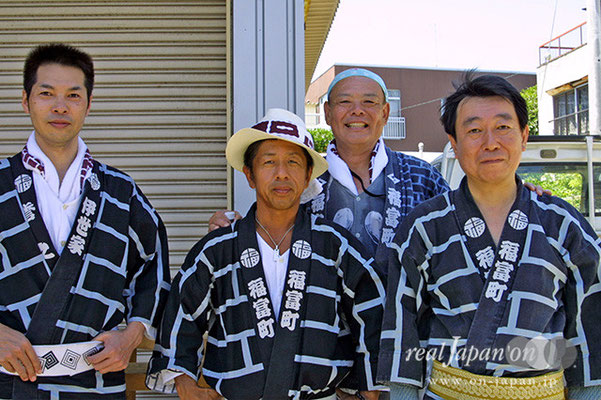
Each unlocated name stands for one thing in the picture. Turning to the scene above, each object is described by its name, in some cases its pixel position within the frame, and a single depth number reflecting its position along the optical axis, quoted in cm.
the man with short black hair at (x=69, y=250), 203
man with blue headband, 260
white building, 1472
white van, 531
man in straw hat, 208
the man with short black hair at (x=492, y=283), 189
